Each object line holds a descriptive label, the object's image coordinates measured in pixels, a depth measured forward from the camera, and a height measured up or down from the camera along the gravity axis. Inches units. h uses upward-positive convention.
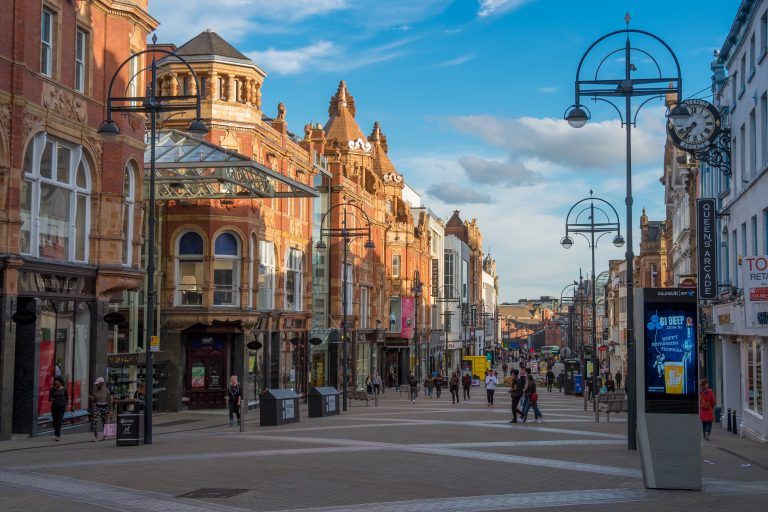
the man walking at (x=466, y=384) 1964.8 -99.7
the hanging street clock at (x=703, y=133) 1161.4 +239.6
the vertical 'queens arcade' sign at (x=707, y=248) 1193.4 +105.3
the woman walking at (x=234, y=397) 1155.3 -74.6
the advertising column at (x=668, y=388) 610.9 -33.9
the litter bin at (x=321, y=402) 1334.9 -93.3
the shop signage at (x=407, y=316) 2878.9 +53.7
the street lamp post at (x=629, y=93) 838.5 +211.9
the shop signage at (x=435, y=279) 3562.3 +203.8
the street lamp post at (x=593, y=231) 1412.4 +154.6
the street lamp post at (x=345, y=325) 1529.0 +14.1
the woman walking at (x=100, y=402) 1001.5 -70.6
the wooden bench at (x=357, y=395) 1887.3 -117.7
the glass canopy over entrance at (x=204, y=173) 1323.8 +224.9
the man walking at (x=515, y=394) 1208.2 -75.2
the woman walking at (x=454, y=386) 1803.4 -95.3
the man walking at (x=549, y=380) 2613.2 -122.4
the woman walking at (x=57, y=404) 932.6 -67.0
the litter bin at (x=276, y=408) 1190.9 -90.3
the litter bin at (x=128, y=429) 879.1 -85.5
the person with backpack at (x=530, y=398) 1206.4 -79.1
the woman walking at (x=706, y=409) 1018.7 -77.6
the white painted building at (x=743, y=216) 984.3 +133.4
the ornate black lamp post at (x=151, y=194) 881.5 +132.2
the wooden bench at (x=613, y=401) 1316.4 -92.7
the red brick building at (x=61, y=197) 927.7 +146.4
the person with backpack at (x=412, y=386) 1903.3 -101.2
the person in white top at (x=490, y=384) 1626.5 -83.5
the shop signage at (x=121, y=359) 1222.9 -31.8
